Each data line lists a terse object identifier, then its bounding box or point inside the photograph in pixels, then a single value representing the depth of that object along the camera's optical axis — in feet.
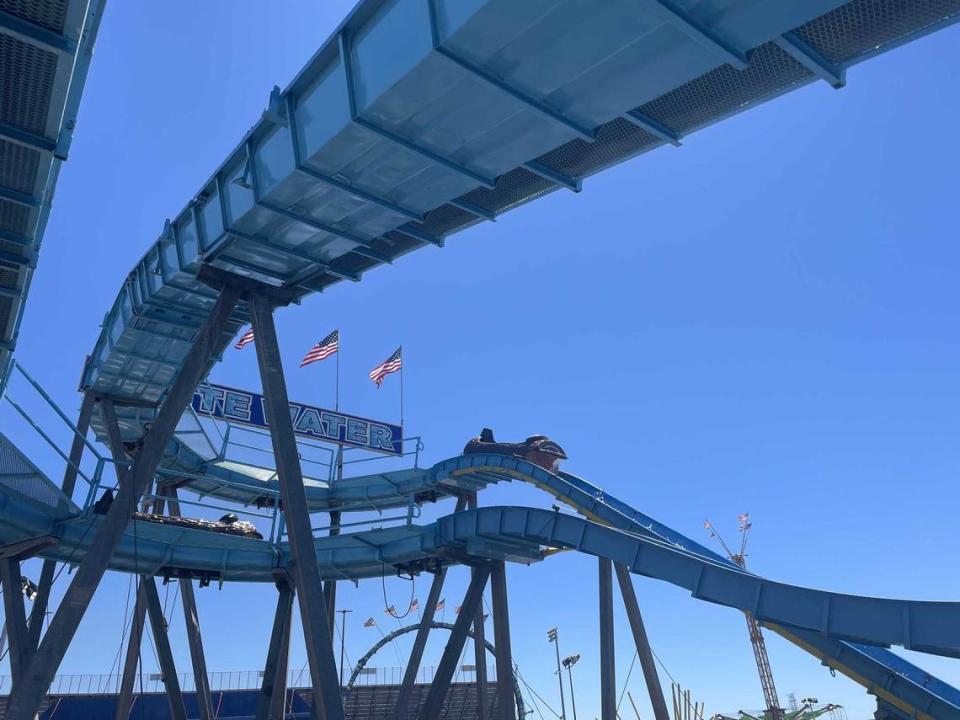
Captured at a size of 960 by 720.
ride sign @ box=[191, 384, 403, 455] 123.03
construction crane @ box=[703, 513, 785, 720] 253.44
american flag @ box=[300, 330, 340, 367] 122.01
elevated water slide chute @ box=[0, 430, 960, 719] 51.16
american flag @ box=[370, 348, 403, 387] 130.21
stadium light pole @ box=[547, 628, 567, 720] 190.08
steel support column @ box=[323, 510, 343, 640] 112.87
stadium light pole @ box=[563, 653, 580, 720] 204.13
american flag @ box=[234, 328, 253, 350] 120.57
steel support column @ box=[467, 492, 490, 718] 98.17
